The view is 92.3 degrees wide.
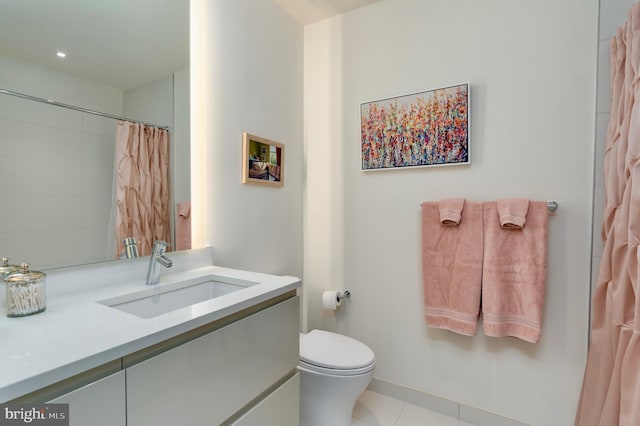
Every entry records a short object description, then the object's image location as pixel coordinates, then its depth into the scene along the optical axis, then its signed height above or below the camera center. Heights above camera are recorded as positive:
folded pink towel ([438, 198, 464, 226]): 1.66 -0.03
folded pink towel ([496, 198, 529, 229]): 1.50 -0.03
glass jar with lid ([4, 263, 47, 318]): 0.79 -0.24
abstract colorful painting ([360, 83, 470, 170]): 1.70 +0.45
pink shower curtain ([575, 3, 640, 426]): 0.96 -0.23
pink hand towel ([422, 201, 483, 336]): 1.64 -0.35
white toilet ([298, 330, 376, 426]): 1.45 -0.84
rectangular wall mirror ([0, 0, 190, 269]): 0.94 +0.31
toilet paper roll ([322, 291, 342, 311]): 2.02 -0.63
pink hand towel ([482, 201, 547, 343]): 1.50 -0.35
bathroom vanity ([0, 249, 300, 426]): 0.59 -0.35
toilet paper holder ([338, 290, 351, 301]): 2.09 -0.61
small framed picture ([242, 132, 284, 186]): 1.66 +0.25
